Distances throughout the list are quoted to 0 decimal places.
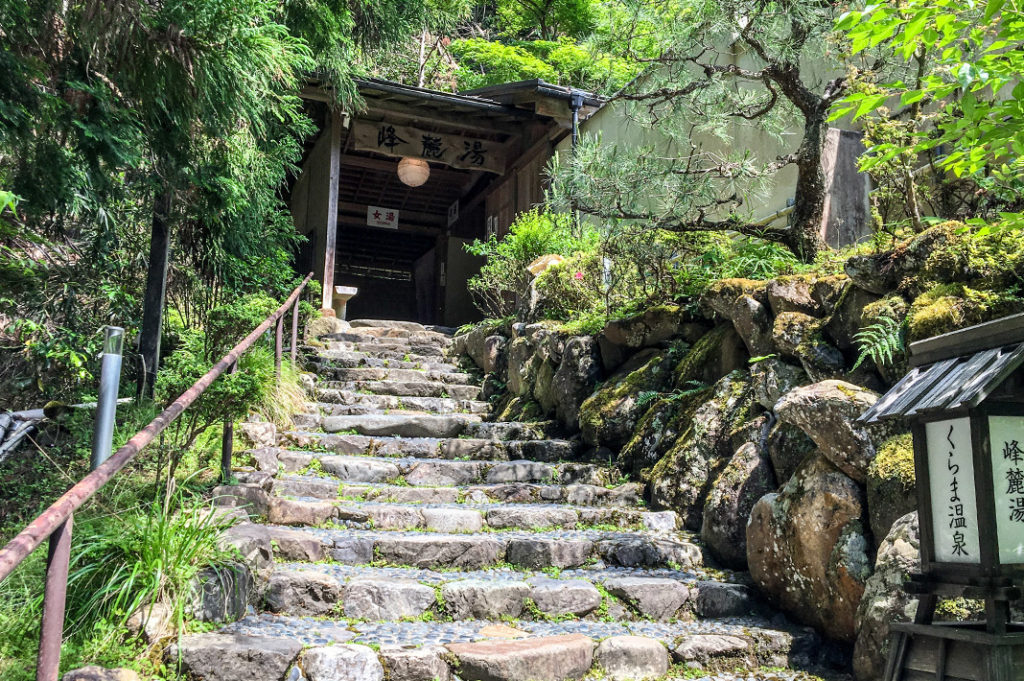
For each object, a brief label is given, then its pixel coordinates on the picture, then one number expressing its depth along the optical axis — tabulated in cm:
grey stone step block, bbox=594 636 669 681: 352
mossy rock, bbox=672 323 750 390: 525
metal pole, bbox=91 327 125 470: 316
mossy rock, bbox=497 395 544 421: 725
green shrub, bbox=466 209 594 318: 877
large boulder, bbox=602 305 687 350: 599
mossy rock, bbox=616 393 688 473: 549
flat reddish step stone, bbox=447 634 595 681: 323
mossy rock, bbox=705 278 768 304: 500
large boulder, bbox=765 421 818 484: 423
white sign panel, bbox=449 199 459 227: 1530
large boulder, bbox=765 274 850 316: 455
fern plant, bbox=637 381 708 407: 548
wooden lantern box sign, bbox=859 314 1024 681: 248
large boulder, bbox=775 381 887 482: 371
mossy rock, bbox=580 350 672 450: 599
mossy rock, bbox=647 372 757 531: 493
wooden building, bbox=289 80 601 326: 1080
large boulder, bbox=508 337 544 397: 747
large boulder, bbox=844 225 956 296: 396
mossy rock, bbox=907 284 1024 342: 353
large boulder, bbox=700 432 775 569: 445
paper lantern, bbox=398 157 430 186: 1185
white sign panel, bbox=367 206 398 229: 1524
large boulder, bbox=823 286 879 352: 423
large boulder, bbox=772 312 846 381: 432
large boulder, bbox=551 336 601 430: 669
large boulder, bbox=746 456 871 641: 358
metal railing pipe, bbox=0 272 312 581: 175
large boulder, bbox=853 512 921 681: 311
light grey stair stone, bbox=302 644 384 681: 311
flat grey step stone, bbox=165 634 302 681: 294
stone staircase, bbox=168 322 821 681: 327
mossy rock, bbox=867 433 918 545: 345
